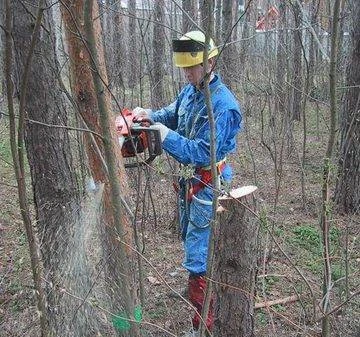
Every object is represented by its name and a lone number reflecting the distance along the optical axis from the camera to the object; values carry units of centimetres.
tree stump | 287
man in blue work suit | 311
